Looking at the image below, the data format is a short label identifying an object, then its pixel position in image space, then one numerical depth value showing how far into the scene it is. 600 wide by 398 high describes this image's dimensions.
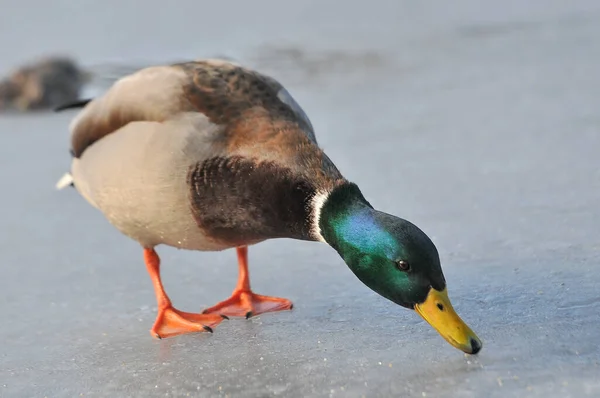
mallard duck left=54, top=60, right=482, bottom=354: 5.03
